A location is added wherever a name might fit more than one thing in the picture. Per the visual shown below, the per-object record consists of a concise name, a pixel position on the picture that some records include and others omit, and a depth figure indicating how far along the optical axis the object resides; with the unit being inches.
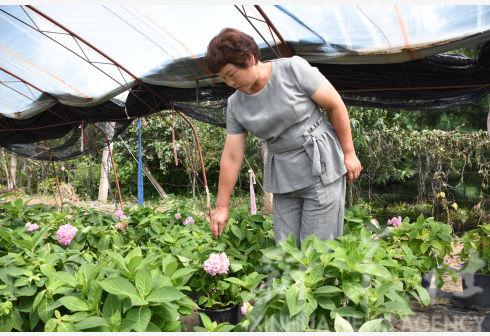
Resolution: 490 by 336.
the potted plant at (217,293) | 81.1
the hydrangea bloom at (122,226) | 124.3
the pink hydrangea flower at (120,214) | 135.7
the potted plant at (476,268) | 101.6
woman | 69.7
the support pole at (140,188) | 318.7
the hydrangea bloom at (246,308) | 62.3
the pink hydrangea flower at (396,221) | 116.9
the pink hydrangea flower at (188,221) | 130.1
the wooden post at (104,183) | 385.6
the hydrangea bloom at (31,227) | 110.4
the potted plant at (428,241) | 100.6
